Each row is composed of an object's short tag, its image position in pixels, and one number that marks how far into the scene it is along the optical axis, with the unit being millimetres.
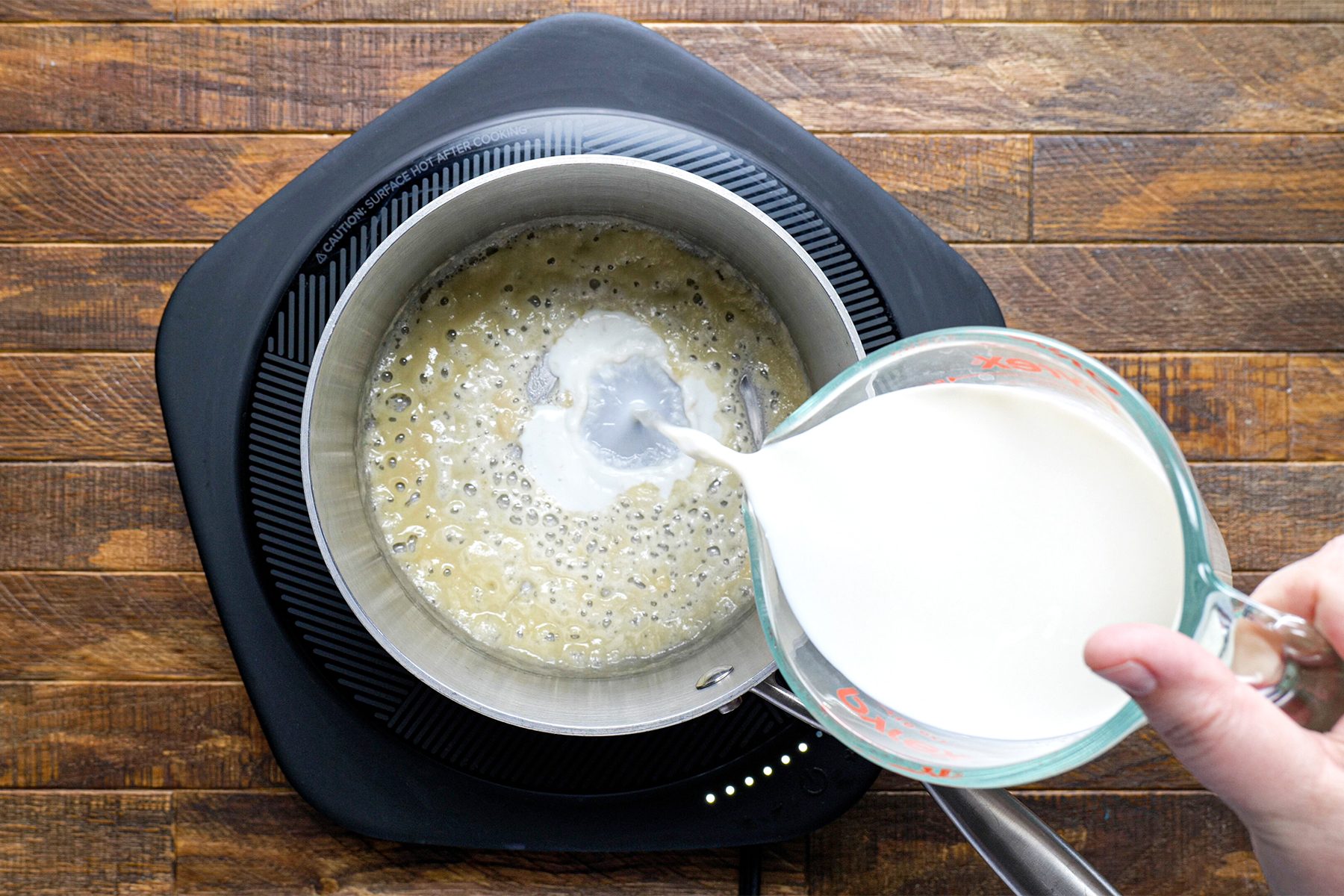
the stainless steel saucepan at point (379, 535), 523
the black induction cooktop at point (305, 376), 626
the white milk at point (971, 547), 443
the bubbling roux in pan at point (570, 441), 633
